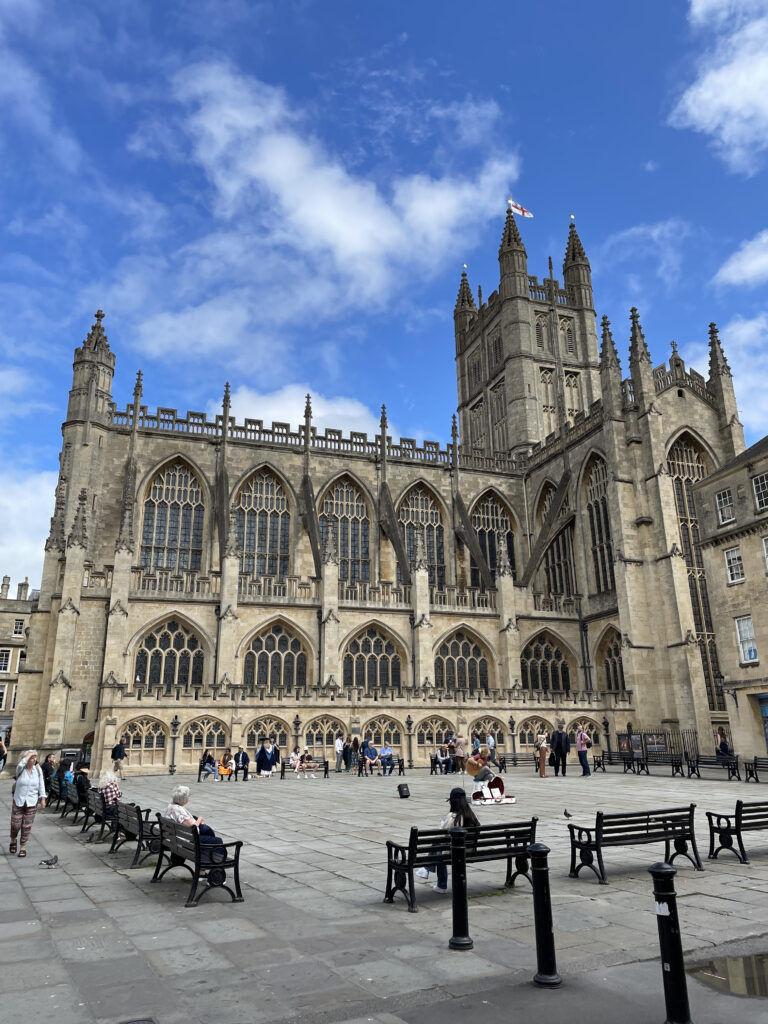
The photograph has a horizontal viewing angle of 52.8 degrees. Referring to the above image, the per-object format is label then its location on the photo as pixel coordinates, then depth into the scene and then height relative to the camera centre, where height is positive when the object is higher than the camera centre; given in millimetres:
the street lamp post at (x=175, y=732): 26852 +920
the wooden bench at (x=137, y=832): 9617 -889
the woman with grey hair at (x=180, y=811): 9117 -583
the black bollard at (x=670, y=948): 4402 -1095
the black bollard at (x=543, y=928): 5227 -1148
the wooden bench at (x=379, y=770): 25659 -400
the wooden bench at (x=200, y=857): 7711 -967
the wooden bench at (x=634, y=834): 8562 -897
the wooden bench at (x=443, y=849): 7535 -908
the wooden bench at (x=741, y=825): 9555 -891
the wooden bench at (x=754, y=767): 21356 -468
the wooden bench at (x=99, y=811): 11422 -751
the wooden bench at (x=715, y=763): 22188 -390
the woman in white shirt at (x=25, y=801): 10734 -515
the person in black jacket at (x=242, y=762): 23938 -99
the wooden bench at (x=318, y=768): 25100 -303
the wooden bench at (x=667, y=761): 24312 -296
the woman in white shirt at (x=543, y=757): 23638 -97
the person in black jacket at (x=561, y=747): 24308 +195
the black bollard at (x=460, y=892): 6109 -1065
